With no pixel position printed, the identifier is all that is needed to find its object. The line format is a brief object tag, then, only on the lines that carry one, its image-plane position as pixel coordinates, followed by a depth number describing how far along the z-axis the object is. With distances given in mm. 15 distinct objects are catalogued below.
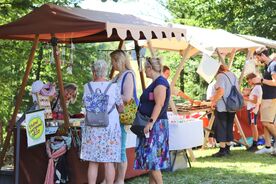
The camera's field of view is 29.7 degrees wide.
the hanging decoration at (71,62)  6793
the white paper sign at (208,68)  9078
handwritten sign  5566
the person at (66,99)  6312
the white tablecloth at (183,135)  7721
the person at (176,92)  9406
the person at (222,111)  9261
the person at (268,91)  9195
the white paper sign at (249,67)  10898
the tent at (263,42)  11398
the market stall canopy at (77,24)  5715
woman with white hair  5715
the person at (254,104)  10555
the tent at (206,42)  8625
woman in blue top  5684
